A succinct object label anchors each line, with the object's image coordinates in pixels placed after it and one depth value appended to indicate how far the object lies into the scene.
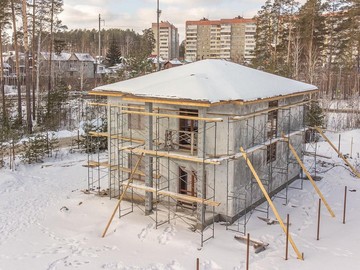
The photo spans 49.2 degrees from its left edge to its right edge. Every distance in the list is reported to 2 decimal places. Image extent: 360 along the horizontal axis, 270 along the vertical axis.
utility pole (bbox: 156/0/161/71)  30.17
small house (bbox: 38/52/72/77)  53.40
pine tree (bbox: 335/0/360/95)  42.94
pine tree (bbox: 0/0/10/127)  25.71
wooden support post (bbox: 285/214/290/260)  11.86
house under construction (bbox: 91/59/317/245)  13.77
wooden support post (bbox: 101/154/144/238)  13.56
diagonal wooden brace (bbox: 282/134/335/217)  15.63
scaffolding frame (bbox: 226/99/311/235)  14.40
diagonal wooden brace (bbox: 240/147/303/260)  11.96
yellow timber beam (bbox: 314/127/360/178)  20.70
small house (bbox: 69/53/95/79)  65.62
